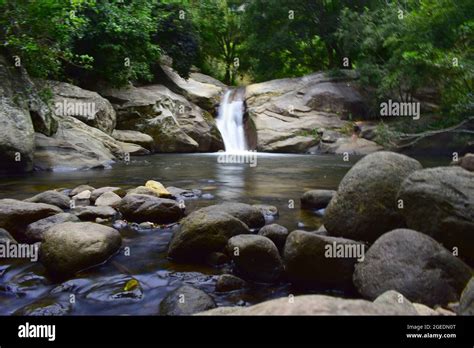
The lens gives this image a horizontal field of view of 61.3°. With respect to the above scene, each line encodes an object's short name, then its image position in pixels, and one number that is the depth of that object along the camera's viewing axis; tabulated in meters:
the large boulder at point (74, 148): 11.57
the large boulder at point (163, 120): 18.03
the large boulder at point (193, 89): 21.80
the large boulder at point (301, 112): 20.00
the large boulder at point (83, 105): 14.55
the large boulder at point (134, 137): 16.70
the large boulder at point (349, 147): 18.57
